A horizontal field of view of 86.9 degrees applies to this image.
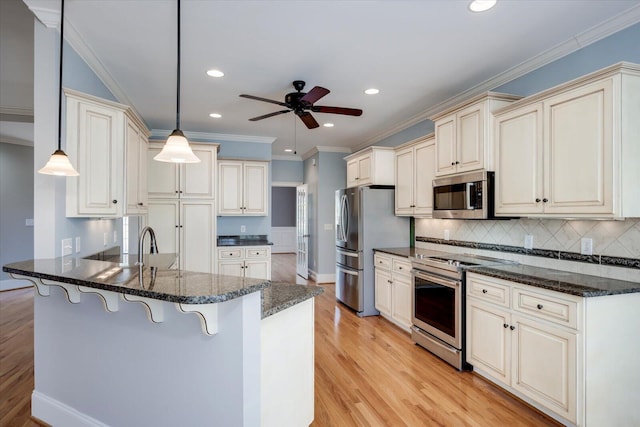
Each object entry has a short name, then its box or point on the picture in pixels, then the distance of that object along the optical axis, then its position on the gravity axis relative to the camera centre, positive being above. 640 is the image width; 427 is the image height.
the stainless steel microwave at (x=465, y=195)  2.93 +0.17
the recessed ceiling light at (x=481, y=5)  2.11 +1.33
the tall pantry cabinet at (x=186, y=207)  4.73 +0.09
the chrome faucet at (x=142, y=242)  1.88 -0.16
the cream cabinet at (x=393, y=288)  3.84 -0.91
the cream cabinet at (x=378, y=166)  4.63 +0.67
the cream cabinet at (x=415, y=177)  3.87 +0.45
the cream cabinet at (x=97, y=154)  2.29 +0.43
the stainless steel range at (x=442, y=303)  2.92 -0.84
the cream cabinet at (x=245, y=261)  4.98 -0.71
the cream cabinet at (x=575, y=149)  2.03 +0.44
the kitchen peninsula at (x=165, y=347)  1.44 -0.69
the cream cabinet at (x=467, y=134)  2.91 +0.74
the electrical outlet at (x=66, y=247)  2.30 -0.24
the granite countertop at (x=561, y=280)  2.00 -0.44
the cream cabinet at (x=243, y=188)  5.29 +0.41
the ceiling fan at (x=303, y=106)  3.34 +1.10
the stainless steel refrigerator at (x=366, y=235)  4.52 -0.29
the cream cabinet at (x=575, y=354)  1.99 -0.88
